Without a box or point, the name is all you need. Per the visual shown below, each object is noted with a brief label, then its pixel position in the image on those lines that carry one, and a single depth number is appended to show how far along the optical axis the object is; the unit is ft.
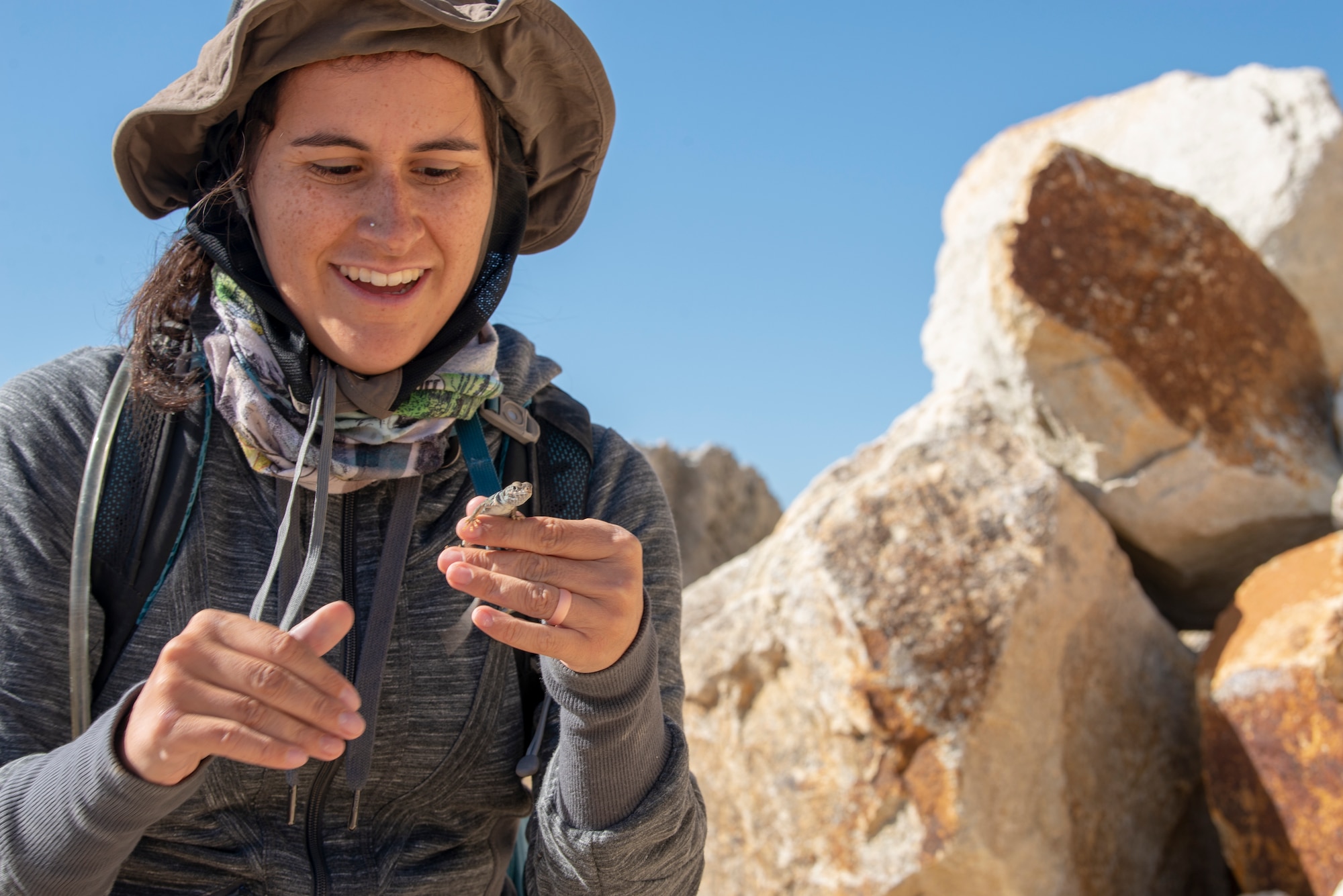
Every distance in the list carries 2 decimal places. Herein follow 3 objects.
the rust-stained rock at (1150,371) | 11.00
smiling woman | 5.29
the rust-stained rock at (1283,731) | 8.79
